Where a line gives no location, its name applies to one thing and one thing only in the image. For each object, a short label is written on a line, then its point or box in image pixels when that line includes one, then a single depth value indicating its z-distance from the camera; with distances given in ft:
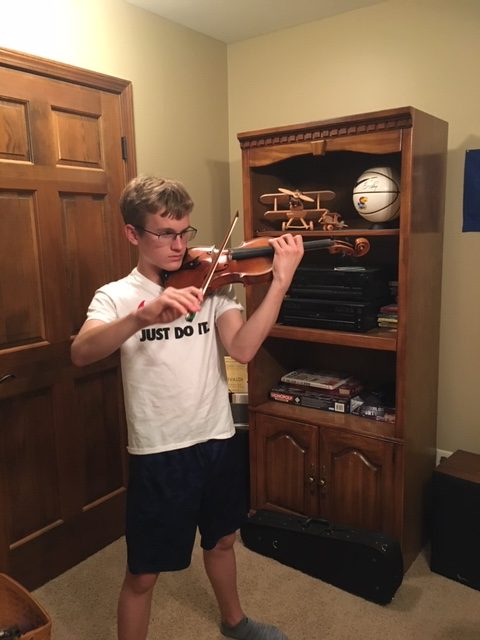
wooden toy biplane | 7.27
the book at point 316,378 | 8.00
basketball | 6.82
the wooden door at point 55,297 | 6.59
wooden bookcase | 6.70
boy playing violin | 4.87
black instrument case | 6.54
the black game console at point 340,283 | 7.19
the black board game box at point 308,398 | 7.80
